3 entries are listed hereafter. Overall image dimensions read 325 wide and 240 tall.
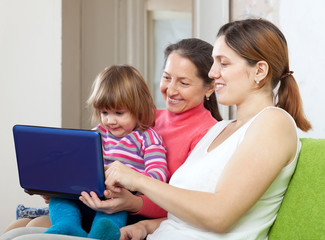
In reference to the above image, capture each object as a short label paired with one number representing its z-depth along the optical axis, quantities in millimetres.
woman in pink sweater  1766
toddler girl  1699
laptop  1304
